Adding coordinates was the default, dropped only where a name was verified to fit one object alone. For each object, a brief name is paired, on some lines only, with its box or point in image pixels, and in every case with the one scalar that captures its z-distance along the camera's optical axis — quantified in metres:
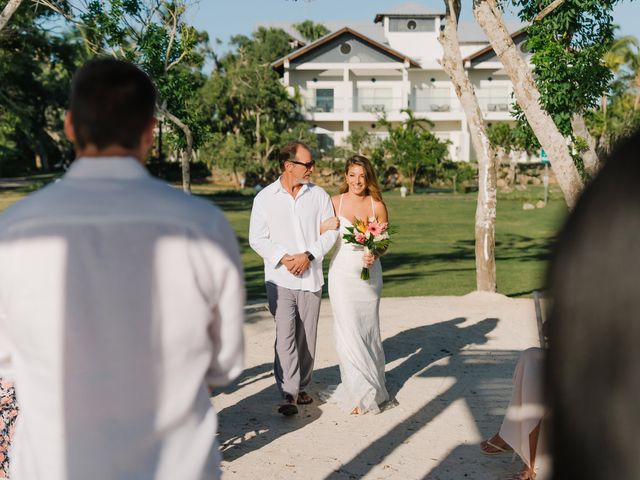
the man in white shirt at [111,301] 2.44
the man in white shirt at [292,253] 7.78
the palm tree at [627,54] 62.31
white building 63.28
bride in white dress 7.89
